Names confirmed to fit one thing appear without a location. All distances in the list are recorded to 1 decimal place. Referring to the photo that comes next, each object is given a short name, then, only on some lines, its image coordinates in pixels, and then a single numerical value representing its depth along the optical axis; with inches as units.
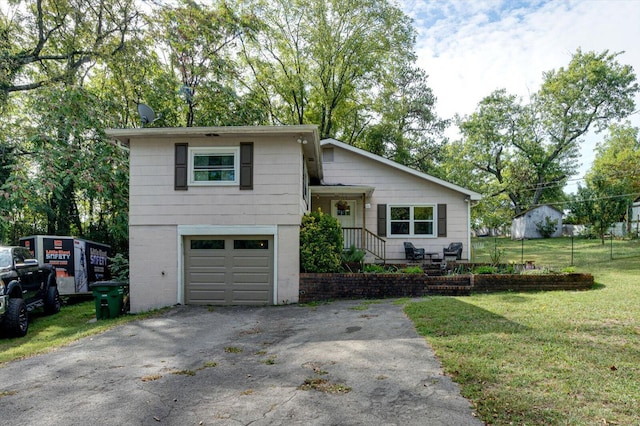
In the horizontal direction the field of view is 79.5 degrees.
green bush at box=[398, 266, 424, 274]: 415.8
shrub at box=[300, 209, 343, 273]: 397.1
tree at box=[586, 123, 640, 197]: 1090.1
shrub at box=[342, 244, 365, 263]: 452.8
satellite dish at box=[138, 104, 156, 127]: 436.5
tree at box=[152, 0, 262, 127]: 507.8
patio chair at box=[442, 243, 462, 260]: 548.7
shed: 1254.9
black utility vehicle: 307.9
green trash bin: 366.9
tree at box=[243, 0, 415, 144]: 937.5
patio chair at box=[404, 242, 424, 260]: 550.6
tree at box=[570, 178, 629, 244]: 850.1
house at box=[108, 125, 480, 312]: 391.2
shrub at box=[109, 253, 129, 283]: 539.0
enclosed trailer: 465.7
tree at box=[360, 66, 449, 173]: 1026.7
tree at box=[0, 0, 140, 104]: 487.8
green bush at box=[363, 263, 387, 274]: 430.0
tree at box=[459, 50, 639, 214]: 1225.4
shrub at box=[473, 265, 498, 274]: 423.8
